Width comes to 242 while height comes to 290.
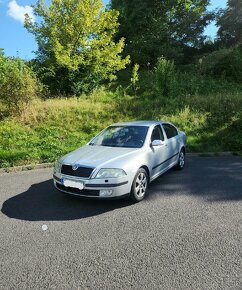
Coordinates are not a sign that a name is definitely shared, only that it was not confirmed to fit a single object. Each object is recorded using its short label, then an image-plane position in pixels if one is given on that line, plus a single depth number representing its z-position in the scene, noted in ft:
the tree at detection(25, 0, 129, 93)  65.36
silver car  16.78
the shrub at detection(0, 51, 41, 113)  44.06
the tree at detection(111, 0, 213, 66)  96.48
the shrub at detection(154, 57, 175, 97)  57.57
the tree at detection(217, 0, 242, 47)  101.14
